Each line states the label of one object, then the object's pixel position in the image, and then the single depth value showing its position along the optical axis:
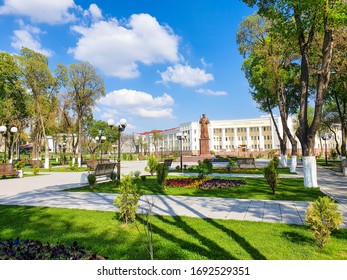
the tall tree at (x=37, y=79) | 26.88
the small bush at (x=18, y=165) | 19.72
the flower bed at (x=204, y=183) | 11.31
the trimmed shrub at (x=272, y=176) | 9.03
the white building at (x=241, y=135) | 72.75
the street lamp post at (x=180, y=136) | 24.55
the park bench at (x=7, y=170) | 16.96
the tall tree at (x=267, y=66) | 18.59
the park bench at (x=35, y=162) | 26.27
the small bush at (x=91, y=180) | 10.95
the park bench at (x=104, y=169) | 13.20
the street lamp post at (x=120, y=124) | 12.82
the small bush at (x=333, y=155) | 32.80
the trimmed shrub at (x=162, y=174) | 10.70
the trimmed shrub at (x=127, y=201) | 5.65
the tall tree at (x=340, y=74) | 13.72
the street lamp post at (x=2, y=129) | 17.52
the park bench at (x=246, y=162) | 18.95
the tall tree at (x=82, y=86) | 29.31
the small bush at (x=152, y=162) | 16.69
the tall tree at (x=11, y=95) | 27.61
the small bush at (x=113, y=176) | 13.54
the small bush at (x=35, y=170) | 20.16
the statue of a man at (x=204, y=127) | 32.67
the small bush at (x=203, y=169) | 13.31
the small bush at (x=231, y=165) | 18.09
